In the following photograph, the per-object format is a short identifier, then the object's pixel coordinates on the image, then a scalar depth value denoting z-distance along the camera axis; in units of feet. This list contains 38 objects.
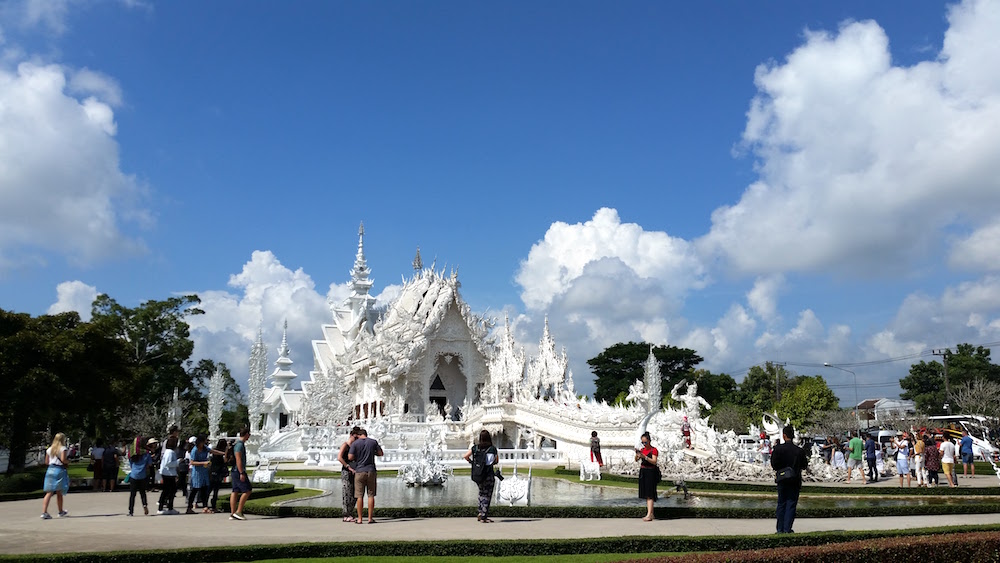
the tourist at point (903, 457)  60.39
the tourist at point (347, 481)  37.52
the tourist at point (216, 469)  42.57
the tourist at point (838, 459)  78.23
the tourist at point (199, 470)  41.88
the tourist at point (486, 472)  36.32
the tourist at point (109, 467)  57.36
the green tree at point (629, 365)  224.12
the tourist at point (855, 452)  66.80
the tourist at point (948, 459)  58.65
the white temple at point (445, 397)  87.45
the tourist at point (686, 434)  78.65
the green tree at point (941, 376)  191.42
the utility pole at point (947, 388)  160.04
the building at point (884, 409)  190.53
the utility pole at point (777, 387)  180.47
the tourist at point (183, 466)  45.78
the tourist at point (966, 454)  75.43
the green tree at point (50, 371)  70.69
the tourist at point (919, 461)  58.23
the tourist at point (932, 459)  57.26
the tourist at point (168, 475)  41.24
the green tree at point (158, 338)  153.28
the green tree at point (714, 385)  219.20
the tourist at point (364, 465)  36.14
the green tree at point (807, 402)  167.94
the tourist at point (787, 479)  31.37
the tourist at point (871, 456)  64.90
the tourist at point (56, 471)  38.22
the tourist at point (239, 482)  37.83
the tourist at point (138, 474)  40.50
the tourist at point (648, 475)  36.94
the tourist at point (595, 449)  69.67
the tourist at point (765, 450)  77.01
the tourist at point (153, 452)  50.06
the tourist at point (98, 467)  57.82
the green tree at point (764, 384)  189.78
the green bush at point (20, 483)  54.54
